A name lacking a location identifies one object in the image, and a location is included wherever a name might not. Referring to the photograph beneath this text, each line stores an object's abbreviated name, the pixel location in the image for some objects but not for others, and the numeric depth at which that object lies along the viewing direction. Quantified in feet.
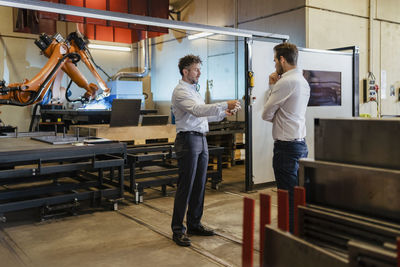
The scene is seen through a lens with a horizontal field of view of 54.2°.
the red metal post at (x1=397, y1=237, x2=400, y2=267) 3.29
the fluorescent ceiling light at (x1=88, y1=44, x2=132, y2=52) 36.02
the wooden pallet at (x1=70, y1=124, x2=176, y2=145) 17.80
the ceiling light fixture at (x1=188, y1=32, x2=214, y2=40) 30.95
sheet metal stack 4.58
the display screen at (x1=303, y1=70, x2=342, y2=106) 18.97
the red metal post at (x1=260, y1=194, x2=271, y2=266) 4.59
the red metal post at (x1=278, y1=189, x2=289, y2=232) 4.70
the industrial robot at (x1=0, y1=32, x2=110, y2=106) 17.04
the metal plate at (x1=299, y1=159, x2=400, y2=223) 4.61
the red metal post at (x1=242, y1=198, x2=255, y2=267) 4.60
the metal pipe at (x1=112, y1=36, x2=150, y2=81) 36.91
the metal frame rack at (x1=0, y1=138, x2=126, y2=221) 13.05
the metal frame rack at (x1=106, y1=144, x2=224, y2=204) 15.94
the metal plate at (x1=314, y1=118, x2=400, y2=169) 4.66
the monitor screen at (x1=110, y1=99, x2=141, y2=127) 17.92
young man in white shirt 10.10
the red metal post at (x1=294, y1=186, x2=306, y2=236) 4.95
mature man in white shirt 11.05
